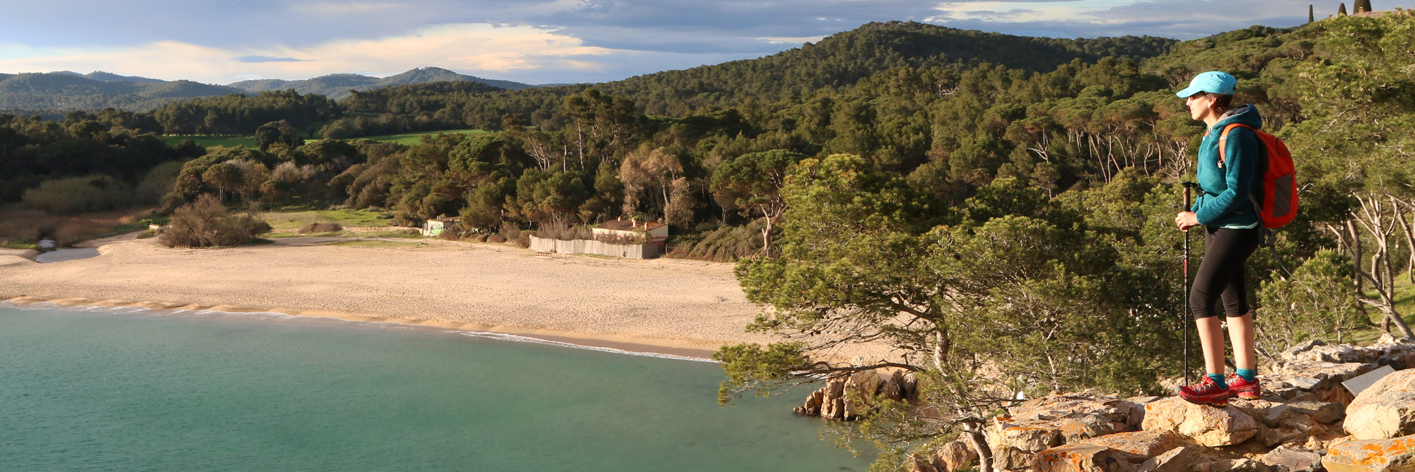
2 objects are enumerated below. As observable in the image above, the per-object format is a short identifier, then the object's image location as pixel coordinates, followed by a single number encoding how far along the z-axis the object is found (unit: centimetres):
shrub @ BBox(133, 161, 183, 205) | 5528
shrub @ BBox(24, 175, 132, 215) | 5012
